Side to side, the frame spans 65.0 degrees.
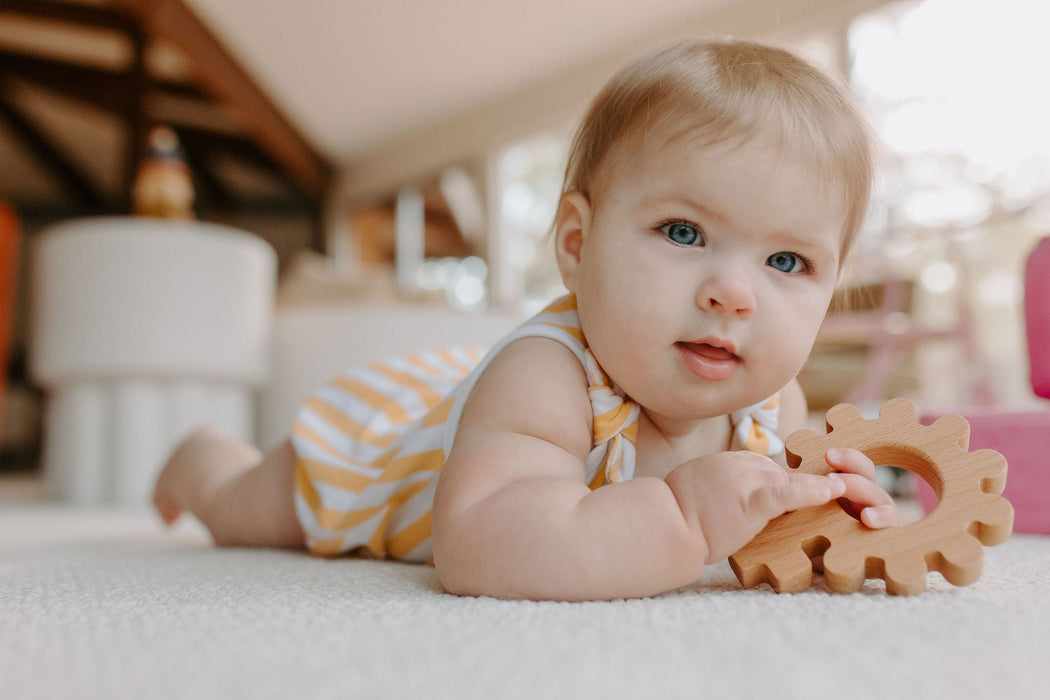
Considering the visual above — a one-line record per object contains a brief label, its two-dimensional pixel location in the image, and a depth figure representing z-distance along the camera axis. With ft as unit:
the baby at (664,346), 1.60
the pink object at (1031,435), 2.98
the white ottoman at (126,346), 6.43
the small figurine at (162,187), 7.43
